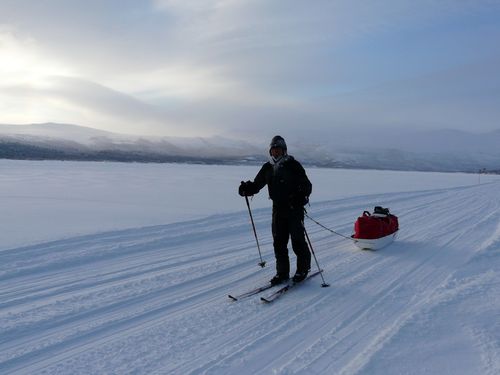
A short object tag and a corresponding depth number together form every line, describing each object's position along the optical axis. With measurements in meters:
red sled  7.45
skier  5.56
